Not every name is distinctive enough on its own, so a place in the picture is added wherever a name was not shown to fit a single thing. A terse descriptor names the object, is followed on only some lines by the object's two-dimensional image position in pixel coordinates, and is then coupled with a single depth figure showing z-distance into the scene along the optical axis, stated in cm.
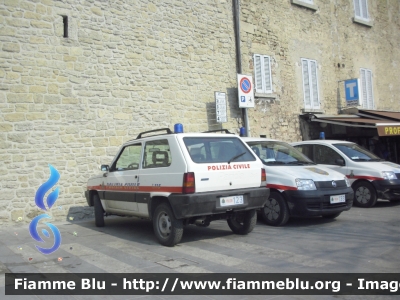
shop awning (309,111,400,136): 1402
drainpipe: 1377
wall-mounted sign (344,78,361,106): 1699
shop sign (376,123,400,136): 1391
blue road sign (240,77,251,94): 1333
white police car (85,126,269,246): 612
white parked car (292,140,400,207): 980
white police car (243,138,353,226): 763
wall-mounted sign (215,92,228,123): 1262
